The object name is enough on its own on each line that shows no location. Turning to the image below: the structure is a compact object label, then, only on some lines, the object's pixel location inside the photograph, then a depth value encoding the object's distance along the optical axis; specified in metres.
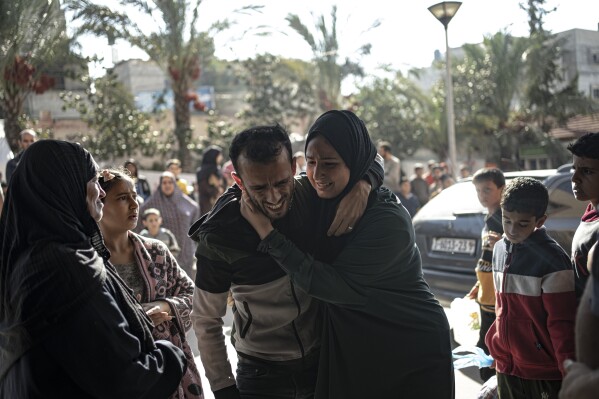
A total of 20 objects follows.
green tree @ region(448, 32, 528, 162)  22.36
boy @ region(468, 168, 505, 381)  4.38
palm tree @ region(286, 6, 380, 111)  21.33
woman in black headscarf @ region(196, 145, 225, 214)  10.38
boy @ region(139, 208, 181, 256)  7.20
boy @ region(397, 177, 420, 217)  11.35
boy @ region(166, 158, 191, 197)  11.16
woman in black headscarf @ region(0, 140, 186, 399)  1.92
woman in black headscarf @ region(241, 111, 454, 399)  2.32
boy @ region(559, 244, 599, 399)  1.57
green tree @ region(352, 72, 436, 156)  28.96
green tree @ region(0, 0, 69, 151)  9.70
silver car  5.95
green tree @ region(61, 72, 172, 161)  18.23
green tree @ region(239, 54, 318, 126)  26.02
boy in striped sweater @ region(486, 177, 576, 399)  2.93
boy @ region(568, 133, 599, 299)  2.80
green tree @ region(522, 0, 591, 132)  19.79
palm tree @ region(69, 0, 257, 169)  16.06
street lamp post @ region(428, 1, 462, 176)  11.99
